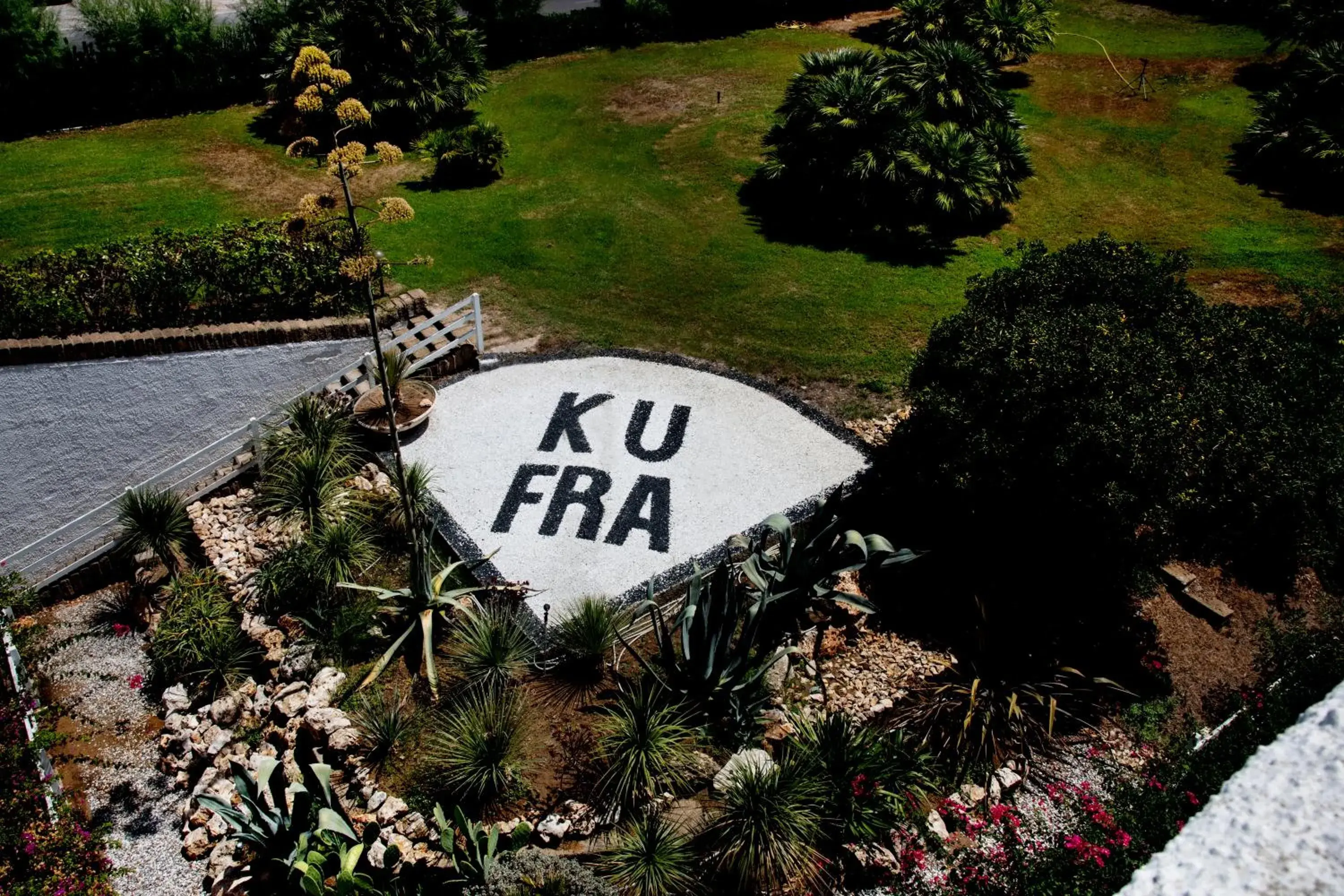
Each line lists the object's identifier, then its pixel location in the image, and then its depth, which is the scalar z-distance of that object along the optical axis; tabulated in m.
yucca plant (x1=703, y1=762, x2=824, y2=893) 6.95
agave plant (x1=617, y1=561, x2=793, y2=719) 7.78
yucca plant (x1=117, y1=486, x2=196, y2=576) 10.48
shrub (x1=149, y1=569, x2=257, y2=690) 9.38
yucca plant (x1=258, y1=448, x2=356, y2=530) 10.25
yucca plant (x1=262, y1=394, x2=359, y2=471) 10.83
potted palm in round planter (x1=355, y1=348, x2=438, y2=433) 11.36
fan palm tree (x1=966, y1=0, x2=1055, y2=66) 20.67
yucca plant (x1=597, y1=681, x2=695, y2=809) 7.42
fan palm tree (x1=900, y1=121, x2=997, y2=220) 15.90
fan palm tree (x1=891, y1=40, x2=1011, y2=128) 16.58
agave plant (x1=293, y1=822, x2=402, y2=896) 6.28
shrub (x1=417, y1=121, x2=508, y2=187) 17.64
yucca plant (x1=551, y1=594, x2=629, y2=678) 8.49
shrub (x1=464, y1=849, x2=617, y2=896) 6.38
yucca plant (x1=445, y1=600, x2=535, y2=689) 8.38
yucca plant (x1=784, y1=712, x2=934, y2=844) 7.25
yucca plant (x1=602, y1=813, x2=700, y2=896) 6.79
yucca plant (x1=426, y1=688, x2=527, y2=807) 7.50
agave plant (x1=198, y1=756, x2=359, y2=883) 6.73
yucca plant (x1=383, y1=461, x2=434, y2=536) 9.67
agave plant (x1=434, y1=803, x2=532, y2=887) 6.55
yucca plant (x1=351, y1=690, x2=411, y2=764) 8.02
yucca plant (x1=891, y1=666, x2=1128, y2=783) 8.17
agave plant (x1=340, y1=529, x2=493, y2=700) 8.60
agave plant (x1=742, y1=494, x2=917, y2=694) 8.27
